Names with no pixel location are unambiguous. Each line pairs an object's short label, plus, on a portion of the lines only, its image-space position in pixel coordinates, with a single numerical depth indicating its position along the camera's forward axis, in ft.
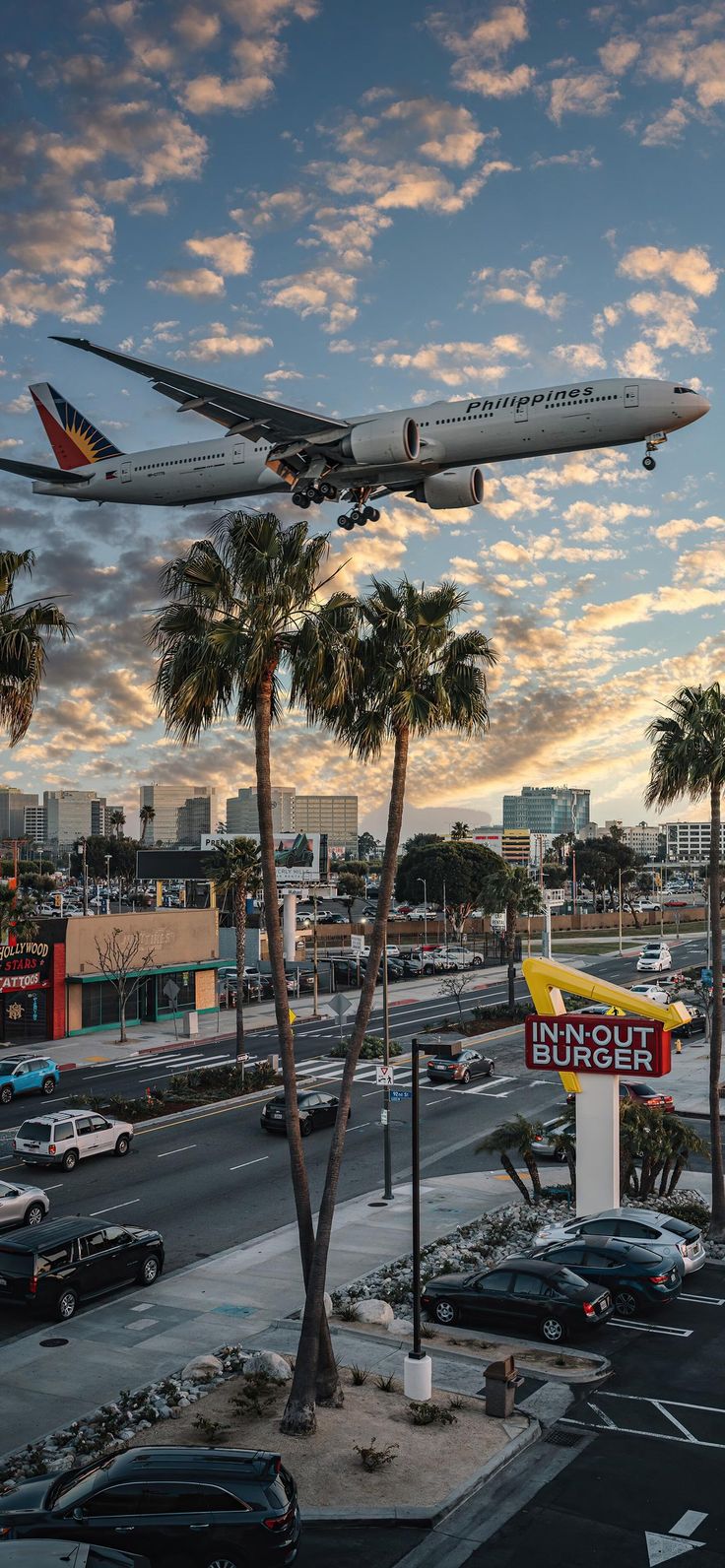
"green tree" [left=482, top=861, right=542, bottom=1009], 214.48
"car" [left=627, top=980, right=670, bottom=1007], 177.27
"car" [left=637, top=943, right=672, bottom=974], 274.16
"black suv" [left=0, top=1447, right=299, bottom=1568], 38.29
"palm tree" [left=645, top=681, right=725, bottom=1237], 84.99
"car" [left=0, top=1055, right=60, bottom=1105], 142.51
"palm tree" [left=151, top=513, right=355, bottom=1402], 57.11
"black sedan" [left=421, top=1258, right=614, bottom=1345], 64.59
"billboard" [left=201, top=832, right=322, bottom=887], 289.12
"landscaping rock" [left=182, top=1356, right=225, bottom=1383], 58.03
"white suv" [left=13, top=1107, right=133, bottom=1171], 106.11
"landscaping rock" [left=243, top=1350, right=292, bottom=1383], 58.08
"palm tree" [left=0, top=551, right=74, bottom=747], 58.39
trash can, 53.83
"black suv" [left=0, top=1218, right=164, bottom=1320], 68.59
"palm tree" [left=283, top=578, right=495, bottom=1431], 60.75
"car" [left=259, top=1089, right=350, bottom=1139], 120.88
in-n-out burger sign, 79.51
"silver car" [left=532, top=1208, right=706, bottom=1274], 73.10
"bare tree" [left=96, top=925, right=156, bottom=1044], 185.34
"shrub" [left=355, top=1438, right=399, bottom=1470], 48.03
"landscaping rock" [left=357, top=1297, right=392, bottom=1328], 67.41
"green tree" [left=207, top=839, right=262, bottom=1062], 165.48
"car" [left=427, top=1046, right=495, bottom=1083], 155.43
